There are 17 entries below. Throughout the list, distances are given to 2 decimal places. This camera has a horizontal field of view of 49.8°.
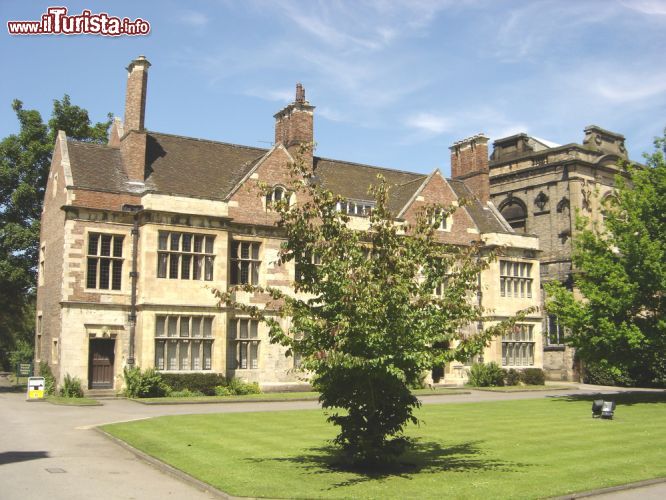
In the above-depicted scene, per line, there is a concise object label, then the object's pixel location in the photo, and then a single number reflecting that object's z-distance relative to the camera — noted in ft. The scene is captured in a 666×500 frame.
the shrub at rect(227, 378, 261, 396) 101.48
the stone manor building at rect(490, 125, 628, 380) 149.18
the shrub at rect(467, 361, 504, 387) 125.39
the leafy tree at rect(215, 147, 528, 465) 41.65
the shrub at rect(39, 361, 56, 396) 97.50
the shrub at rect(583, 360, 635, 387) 136.67
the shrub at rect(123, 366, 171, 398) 93.43
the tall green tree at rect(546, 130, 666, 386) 90.58
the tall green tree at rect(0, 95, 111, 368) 121.08
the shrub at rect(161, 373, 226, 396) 97.14
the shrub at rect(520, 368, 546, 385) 132.59
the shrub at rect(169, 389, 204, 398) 95.41
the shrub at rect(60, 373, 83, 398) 92.73
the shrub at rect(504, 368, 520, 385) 130.00
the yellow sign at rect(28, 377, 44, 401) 88.94
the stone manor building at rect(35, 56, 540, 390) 98.22
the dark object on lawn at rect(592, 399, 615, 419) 71.56
